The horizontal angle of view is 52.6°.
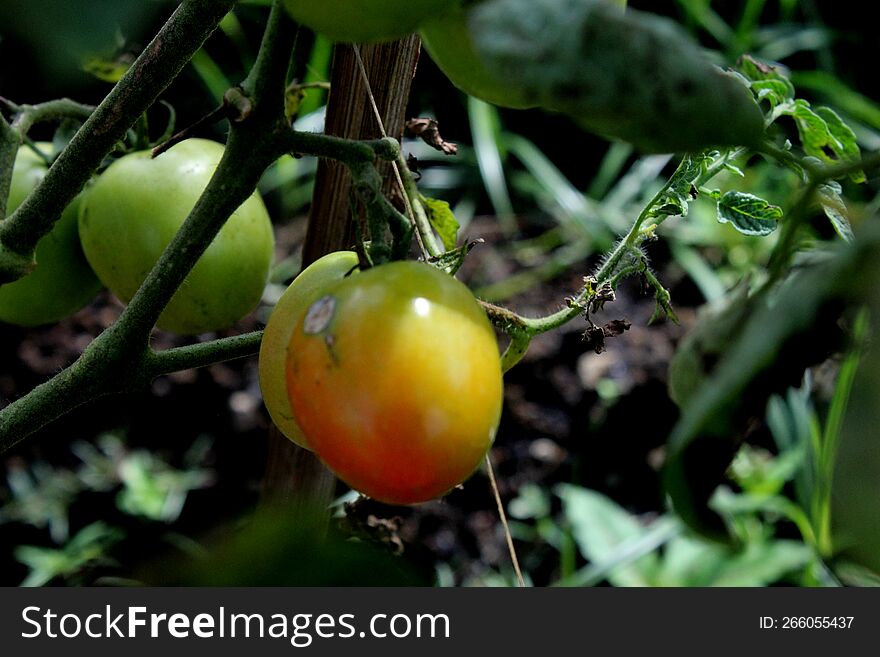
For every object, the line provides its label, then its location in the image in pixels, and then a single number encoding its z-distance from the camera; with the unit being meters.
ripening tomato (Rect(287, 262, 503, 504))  0.31
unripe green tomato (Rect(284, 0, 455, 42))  0.30
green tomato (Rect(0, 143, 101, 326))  0.63
